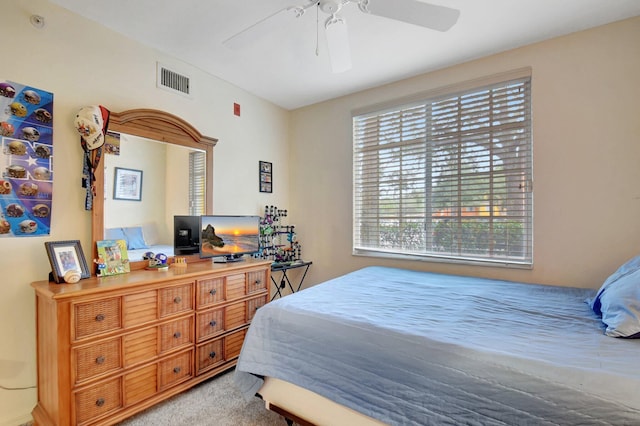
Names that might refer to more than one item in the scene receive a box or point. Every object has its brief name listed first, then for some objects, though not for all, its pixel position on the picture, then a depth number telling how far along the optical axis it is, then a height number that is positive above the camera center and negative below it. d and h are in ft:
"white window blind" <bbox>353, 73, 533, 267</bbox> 7.93 +1.14
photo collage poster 5.55 +1.07
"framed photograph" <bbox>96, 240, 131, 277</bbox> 6.40 -1.03
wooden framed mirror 6.65 +2.14
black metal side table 10.55 -2.73
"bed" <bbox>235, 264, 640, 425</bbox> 3.19 -1.91
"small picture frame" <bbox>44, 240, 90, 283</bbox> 5.60 -0.92
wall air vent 7.97 +3.81
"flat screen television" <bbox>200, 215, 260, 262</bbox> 8.39 -0.73
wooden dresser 4.98 -2.60
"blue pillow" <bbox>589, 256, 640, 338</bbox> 4.01 -1.41
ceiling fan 4.79 +3.57
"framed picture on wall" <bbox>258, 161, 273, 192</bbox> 11.10 +1.45
